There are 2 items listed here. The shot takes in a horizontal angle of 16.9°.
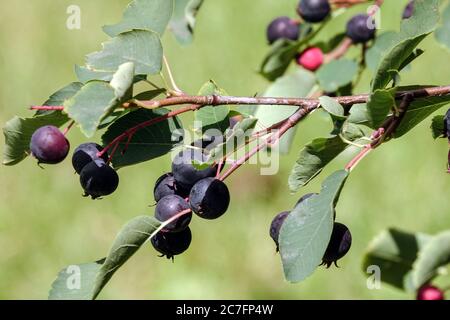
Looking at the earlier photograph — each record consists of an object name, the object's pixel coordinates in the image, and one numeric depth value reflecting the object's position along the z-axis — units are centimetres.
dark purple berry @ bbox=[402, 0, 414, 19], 58
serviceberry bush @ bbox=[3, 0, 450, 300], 45
